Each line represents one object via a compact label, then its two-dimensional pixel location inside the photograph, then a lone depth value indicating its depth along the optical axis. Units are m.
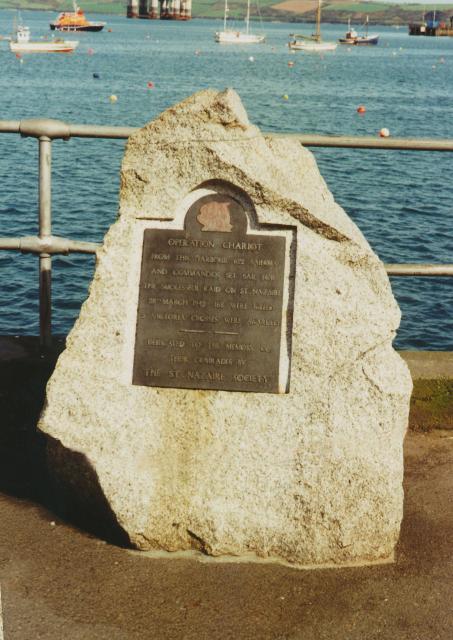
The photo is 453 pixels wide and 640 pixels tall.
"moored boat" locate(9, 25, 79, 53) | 84.56
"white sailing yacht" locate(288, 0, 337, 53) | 115.66
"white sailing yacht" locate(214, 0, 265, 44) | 131.10
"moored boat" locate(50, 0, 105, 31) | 146.32
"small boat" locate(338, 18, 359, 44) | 151.59
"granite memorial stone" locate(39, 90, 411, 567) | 4.32
